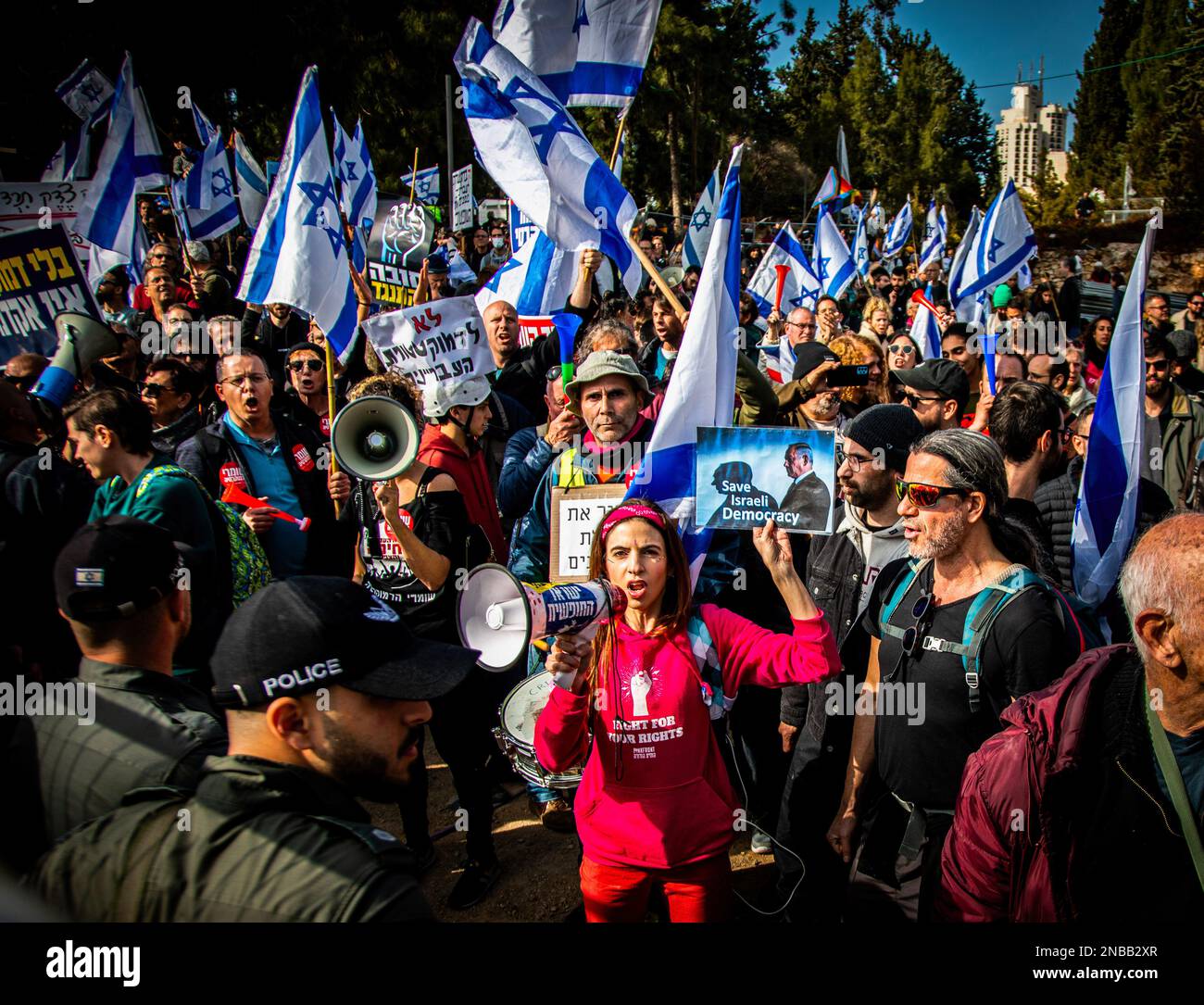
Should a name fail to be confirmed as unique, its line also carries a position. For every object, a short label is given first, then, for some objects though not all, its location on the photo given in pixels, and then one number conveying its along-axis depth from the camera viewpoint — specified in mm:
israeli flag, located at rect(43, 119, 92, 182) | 10195
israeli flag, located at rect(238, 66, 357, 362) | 5215
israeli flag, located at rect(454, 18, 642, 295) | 5234
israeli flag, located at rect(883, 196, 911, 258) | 16859
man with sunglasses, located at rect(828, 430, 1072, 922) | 2531
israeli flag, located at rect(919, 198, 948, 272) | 15036
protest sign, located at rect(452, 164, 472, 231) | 11180
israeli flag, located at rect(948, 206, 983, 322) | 9758
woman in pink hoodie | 2756
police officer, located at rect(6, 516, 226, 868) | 2051
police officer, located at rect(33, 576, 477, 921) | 1484
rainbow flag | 14420
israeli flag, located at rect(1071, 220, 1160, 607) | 3469
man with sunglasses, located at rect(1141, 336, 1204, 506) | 5949
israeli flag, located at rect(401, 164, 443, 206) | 10352
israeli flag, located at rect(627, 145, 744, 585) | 3484
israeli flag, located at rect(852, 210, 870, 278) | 13634
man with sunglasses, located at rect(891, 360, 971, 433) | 4945
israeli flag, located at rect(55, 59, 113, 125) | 10969
